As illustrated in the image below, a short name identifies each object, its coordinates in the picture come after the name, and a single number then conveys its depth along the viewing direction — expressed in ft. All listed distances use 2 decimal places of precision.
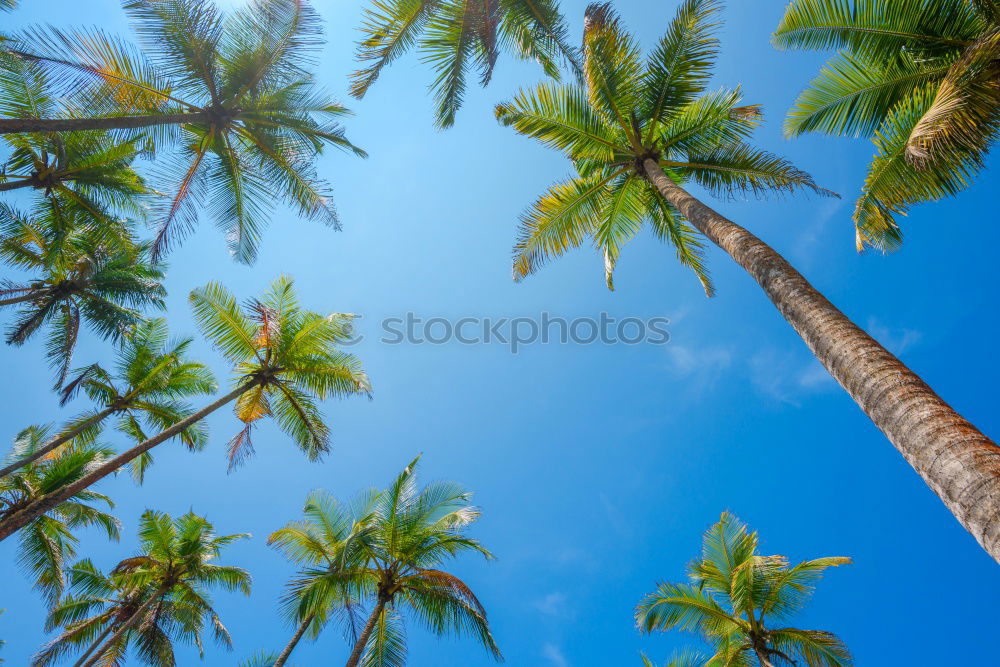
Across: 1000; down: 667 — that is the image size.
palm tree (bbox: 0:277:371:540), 38.45
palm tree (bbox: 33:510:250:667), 42.68
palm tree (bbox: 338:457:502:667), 36.78
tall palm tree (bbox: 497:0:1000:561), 27.58
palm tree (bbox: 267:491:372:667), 33.57
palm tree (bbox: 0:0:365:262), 27.35
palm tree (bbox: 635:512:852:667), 38.17
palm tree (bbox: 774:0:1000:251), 16.81
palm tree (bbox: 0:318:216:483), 45.70
